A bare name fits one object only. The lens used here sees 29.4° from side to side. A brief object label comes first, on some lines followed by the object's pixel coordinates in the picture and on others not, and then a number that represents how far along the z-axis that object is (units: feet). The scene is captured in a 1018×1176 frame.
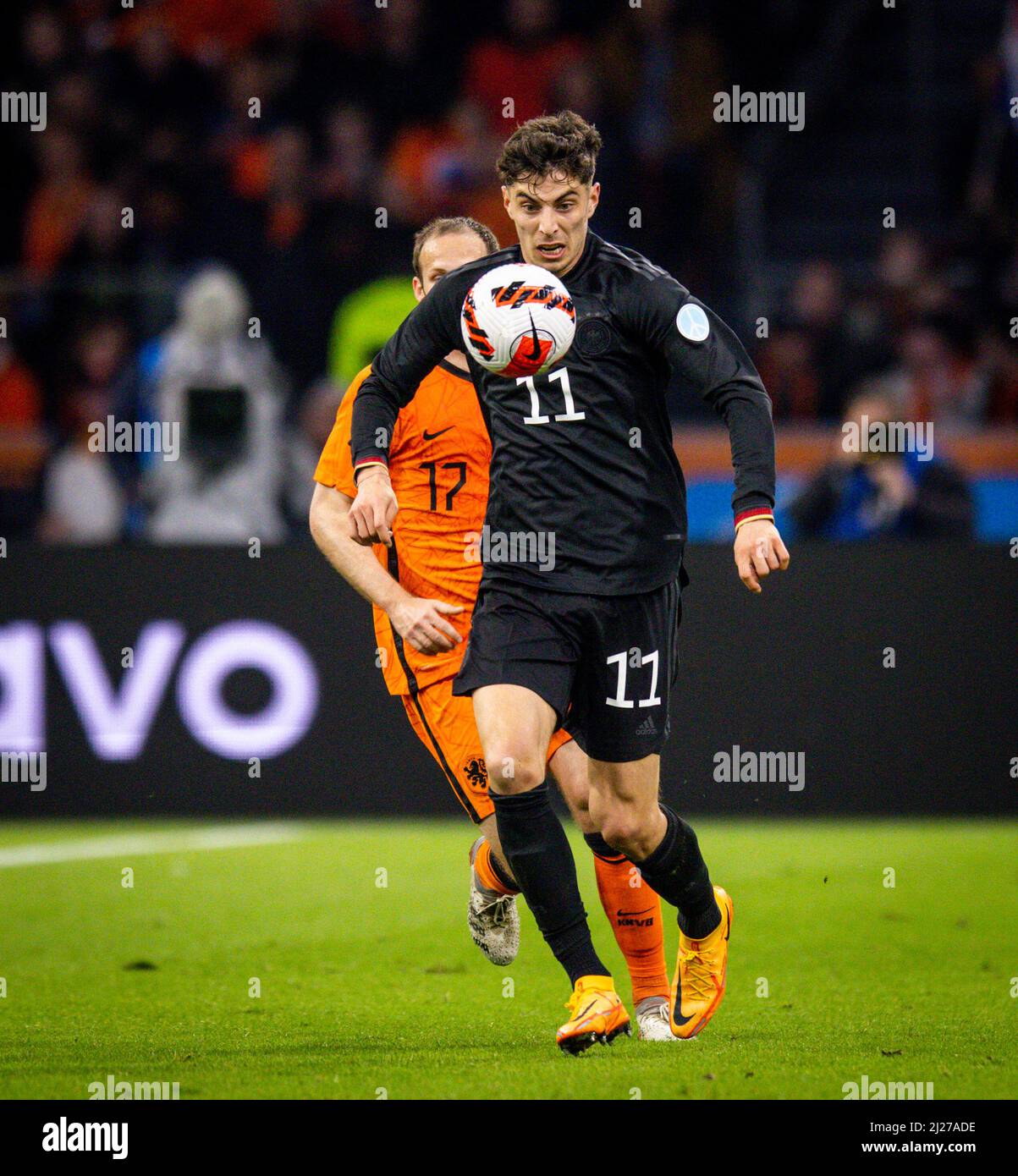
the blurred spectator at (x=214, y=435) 37.01
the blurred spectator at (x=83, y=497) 38.75
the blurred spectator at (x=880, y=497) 35.35
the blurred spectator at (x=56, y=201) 44.39
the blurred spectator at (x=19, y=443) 38.96
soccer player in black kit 16.98
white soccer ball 16.76
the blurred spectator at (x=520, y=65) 45.29
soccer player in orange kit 20.16
